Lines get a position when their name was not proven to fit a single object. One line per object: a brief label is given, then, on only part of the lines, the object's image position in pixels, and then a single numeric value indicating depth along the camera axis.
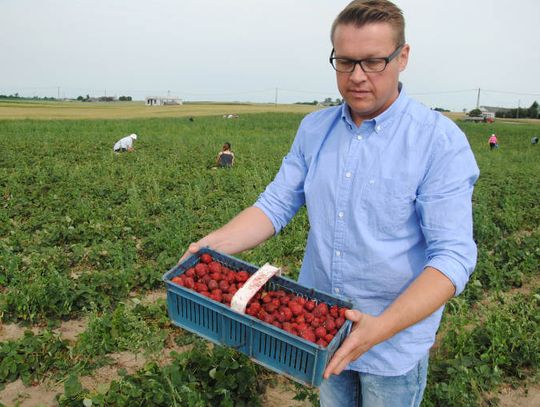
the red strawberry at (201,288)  1.90
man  1.53
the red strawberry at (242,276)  1.97
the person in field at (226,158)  12.34
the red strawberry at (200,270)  1.99
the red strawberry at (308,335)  1.67
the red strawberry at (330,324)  1.70
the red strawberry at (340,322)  1.71
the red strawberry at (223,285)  1.90
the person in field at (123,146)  14.61
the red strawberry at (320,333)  1.68
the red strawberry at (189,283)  1.92
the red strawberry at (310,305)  1.85
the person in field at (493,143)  22.62
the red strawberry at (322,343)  1.63
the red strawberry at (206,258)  2.06
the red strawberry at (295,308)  1.81
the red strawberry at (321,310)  1.78
